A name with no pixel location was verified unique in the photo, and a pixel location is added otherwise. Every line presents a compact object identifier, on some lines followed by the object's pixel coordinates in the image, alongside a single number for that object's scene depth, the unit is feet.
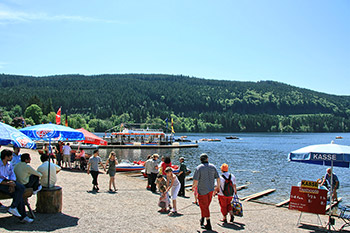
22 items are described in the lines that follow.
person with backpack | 34.19
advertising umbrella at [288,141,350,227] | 33.68
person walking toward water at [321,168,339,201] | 43.08
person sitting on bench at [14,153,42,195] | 30.27
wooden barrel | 32.50
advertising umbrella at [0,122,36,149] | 29.40
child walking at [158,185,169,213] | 37.68
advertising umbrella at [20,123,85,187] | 36.76
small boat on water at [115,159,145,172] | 91.81
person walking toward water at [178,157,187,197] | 50.80
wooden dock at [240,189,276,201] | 57.06
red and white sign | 34.66
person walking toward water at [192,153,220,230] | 30.81
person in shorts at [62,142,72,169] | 77.15
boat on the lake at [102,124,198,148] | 227.61
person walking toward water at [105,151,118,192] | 52.09
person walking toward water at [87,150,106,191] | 50.46
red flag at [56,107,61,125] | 101.32
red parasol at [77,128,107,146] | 72.70
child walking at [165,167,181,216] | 37.52
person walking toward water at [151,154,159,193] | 54.19
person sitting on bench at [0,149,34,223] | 28.37
